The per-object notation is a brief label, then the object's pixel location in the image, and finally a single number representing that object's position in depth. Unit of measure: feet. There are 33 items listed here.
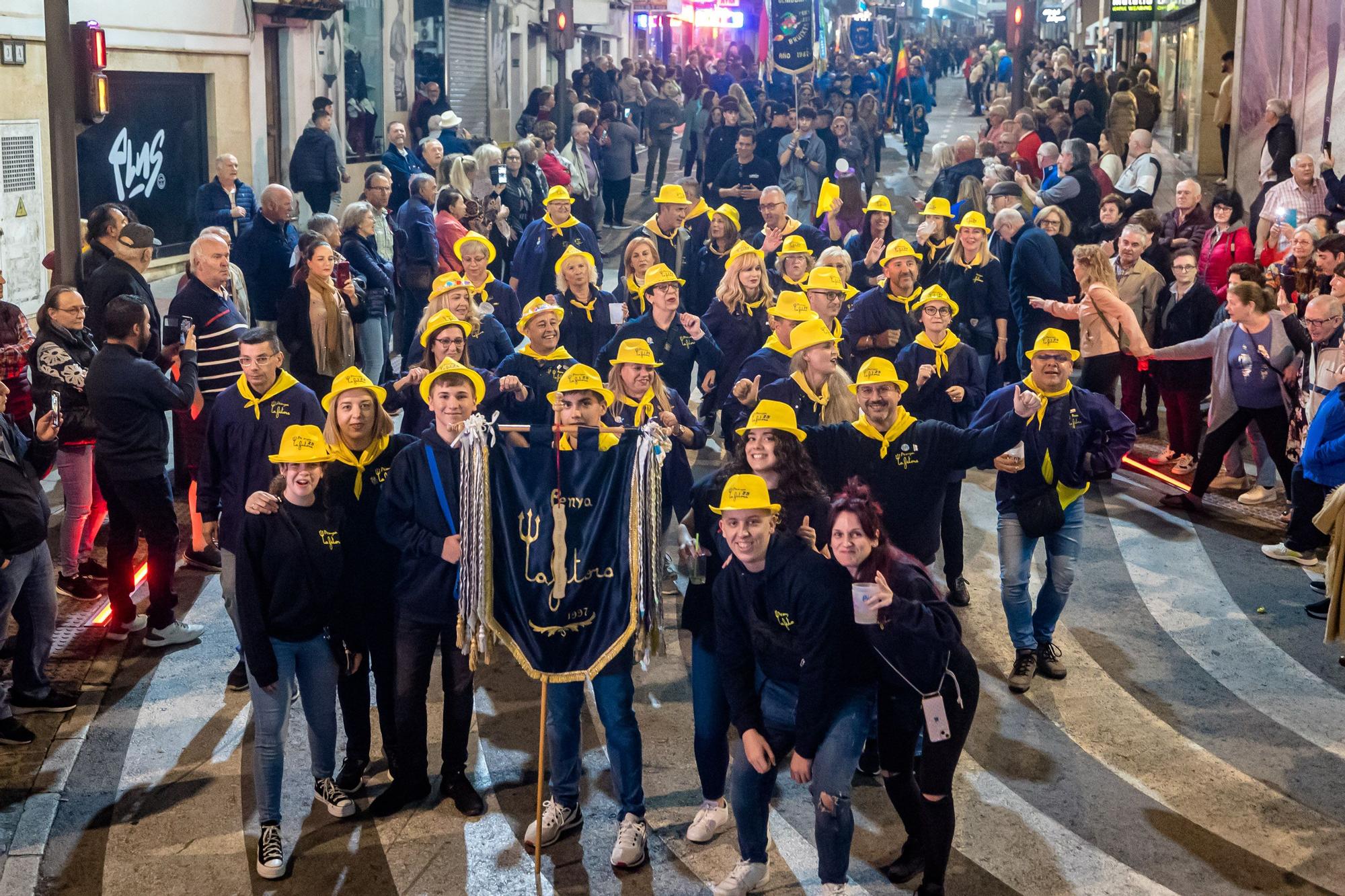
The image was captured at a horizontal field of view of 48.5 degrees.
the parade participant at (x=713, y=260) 40.55
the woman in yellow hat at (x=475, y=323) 31.48
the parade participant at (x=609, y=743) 20.76
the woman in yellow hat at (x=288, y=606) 20.15
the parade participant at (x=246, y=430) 24.25
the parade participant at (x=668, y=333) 31.94
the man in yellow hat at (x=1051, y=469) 26.12
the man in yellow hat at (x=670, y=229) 41.22
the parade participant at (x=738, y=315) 34.32
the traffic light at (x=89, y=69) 33.83
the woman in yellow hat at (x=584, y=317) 35.12
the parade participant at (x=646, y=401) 24.68
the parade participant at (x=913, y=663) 18.25
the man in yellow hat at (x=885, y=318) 34.47
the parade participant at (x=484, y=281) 36.63
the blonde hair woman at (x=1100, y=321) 35.29
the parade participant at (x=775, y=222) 41.47
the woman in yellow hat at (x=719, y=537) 20.58
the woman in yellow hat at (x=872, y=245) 40.65
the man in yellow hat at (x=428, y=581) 21.20
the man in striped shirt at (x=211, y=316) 30.73
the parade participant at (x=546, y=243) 41.55
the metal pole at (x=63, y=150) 33.45
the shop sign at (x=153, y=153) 56.75
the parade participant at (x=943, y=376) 29.58
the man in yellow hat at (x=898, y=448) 24.32
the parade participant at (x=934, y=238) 40.96
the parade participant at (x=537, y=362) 29.17
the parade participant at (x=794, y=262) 36.58
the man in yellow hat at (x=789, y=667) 18.31
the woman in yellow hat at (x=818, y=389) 26.50
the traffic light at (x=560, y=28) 85.71
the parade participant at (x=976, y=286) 37.52
